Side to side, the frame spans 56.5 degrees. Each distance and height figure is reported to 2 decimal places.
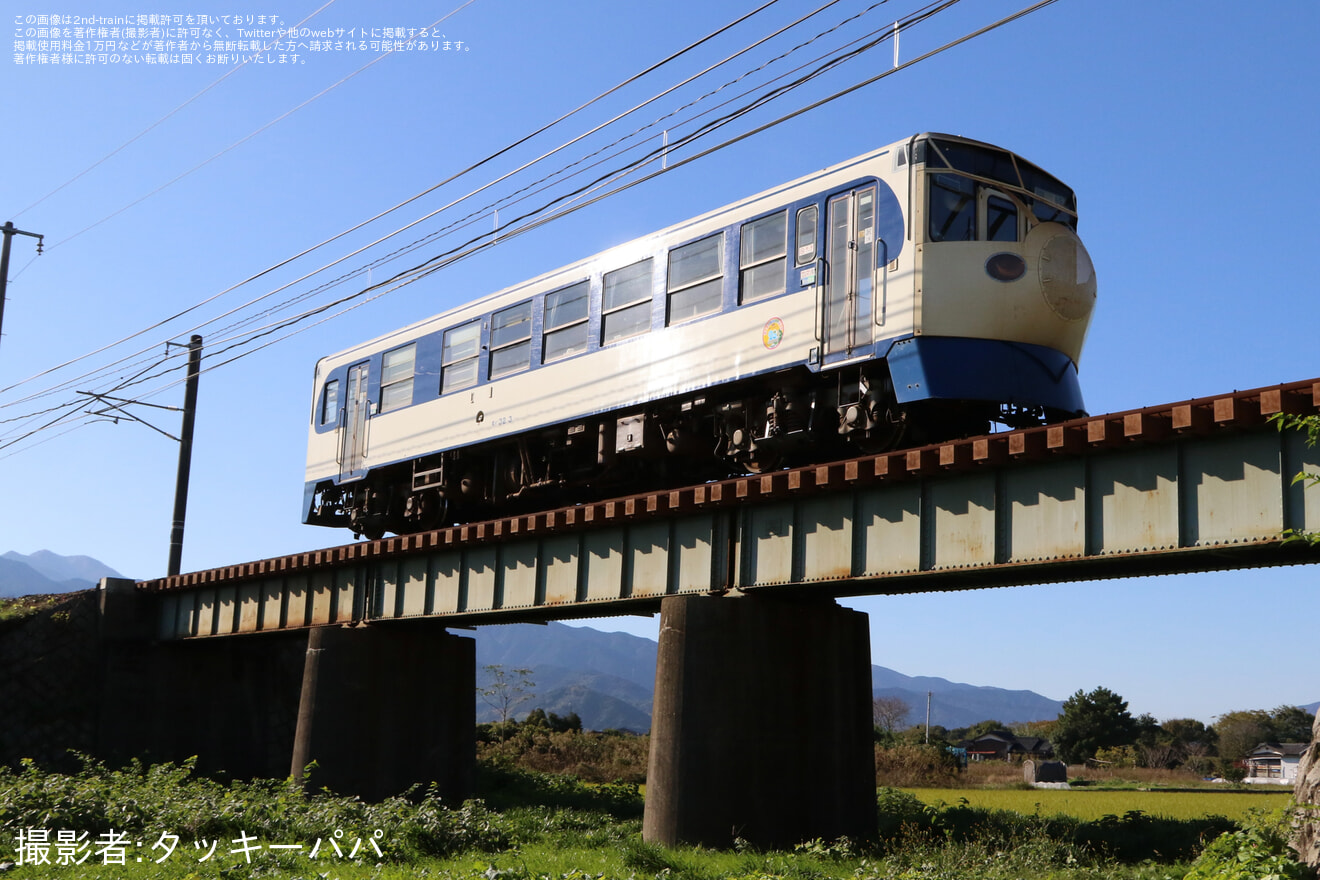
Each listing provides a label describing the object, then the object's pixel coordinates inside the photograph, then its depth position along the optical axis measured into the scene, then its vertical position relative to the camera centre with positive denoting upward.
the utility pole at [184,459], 31.98 +4.80
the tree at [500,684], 102.14 -2.59
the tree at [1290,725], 102.44 -3.27
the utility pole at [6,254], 38.56 +11.84
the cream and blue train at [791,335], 14.30 +4.26
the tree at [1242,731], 92.62 -3.85
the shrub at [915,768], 42.97 -3.55
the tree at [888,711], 119.12 -4.49
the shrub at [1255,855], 9.49 -1.36
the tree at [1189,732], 101.00 -4.19
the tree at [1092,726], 88.25 -3.43
